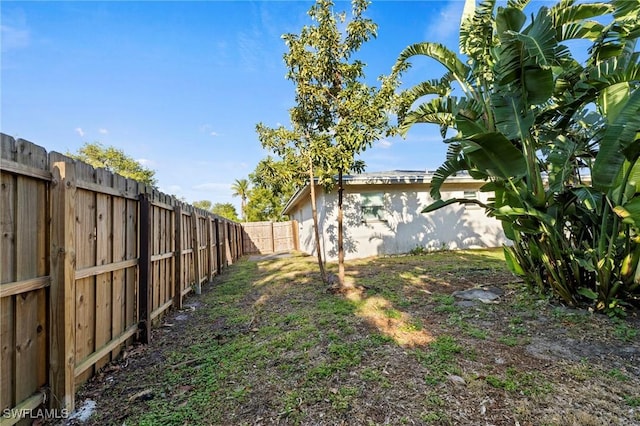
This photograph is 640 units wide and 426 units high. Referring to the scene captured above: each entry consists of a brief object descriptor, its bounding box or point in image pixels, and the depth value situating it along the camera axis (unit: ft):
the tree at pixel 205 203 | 187.42
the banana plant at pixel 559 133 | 12.05
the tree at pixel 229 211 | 113.15
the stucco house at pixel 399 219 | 37.50
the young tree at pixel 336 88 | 20.20
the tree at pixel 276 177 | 23.44
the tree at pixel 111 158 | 92.12
